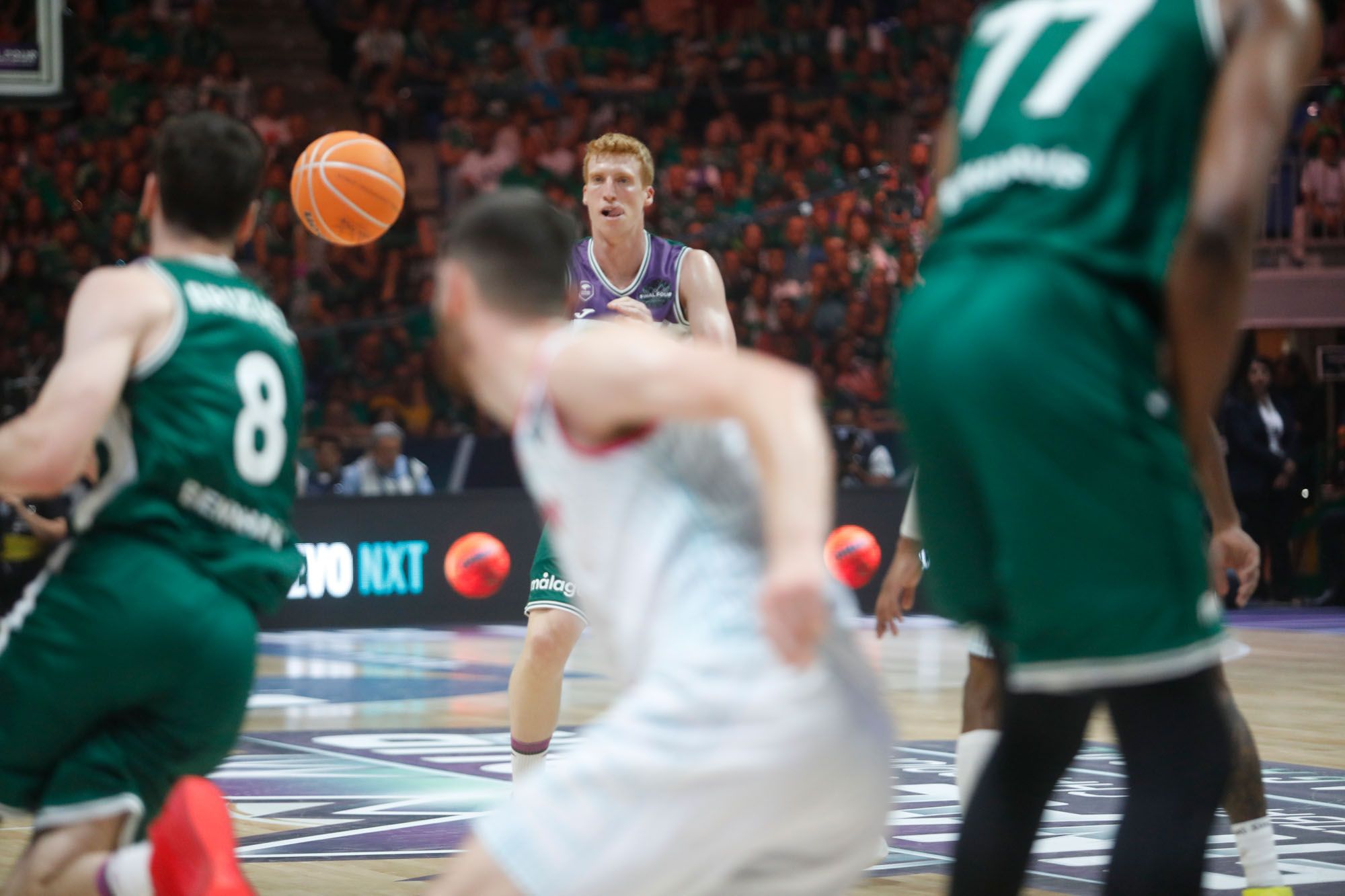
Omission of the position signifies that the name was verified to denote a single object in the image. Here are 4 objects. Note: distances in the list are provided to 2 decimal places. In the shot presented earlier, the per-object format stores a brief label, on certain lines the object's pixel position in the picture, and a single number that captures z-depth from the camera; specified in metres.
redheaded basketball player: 11.70
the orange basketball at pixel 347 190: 12.22
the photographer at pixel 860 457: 27.52
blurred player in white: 4.52
